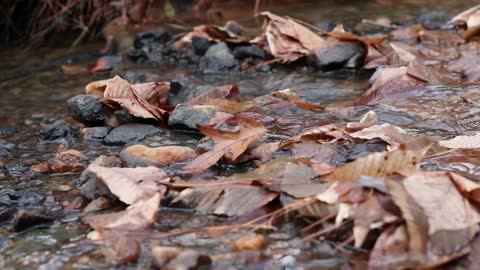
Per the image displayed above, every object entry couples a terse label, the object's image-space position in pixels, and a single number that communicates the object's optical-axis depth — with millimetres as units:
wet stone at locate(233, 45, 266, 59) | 3167
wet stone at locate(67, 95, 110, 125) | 2862
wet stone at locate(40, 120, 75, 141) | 2869
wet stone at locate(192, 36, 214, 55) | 3224
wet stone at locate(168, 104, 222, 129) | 2809
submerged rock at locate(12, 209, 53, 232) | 2628
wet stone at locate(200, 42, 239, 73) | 3155
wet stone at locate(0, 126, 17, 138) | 2904
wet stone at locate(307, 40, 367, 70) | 3060
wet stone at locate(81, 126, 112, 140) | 2839
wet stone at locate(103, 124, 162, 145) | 2815
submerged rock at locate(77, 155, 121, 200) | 2655
